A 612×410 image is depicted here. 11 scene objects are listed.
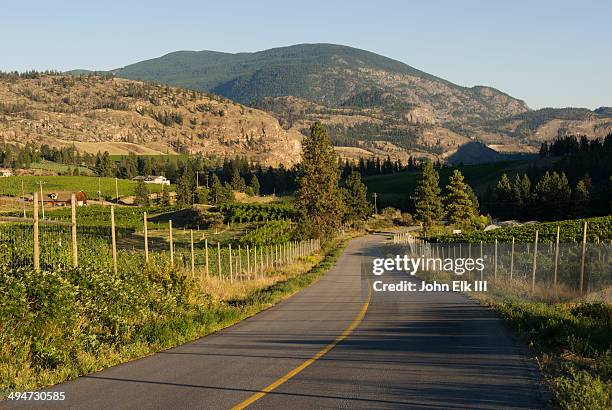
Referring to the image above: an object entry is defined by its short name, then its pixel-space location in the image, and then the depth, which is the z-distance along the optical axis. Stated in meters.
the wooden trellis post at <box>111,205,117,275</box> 16.80
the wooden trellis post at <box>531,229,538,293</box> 22.59
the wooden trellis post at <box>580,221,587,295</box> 19.41
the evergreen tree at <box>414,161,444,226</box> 96.75
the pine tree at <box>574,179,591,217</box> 111.32
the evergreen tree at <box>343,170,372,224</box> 115.88
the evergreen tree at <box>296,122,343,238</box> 74.81
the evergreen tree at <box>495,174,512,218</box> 129.75
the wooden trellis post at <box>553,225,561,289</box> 20.69
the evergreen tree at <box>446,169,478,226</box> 88.25
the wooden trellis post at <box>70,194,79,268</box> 14.31
